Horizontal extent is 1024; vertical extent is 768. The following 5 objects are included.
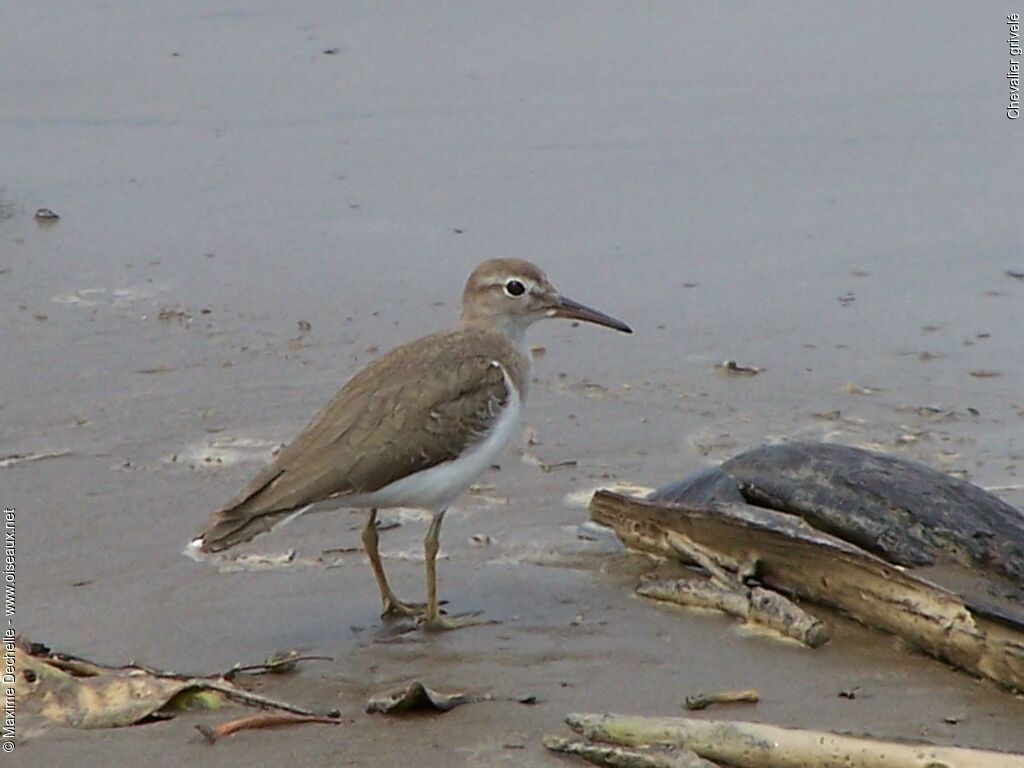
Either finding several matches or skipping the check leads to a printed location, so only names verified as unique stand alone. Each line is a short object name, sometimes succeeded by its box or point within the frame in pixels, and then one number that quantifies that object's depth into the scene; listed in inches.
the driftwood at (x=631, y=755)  390.6
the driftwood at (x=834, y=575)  458.9
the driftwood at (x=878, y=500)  511.8
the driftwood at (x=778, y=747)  389.4
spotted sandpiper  505.4
